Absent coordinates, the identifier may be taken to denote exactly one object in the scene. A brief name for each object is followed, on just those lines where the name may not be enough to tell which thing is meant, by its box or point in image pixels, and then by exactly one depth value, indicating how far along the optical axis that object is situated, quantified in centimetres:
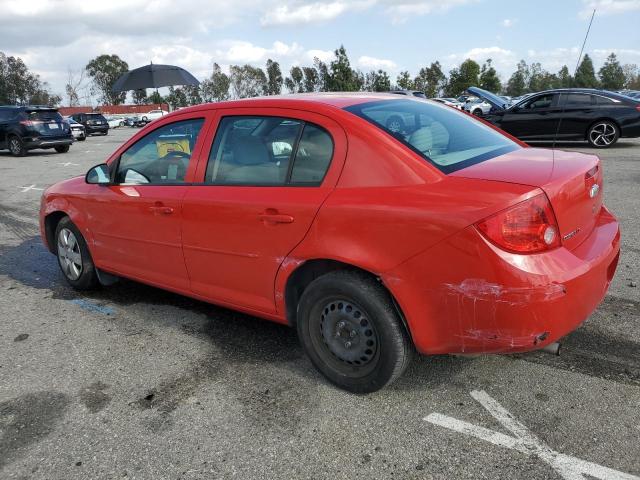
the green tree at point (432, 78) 7731
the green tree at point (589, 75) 5004
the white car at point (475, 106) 3153
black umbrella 1582
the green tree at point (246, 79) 9081
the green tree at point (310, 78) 7981
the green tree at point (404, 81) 7044
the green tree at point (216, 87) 8756
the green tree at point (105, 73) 8656
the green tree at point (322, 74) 7262
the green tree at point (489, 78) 6981
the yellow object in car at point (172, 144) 362
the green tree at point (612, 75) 7318
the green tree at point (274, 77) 8956
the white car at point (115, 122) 5144
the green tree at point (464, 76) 6944
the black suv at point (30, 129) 1803
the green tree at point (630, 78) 8525
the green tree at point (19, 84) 7094
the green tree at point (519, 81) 8406
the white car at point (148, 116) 5211
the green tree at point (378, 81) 6856
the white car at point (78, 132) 2669
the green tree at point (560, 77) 5691
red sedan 239
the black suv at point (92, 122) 3244
